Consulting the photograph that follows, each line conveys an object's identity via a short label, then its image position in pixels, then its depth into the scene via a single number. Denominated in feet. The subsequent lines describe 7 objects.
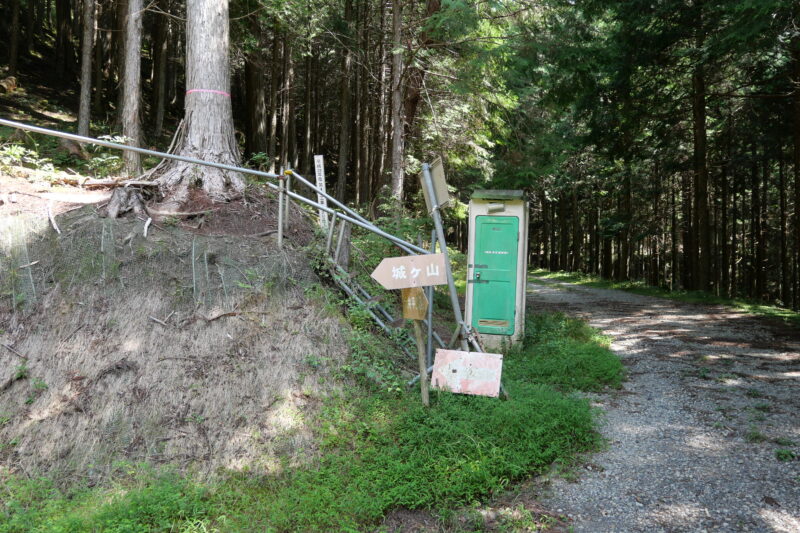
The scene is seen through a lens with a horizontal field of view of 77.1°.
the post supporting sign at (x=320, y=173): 23.06
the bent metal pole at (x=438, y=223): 17.04
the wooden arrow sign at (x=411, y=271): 15.42
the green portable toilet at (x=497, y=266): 26.96
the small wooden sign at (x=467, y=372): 16.11
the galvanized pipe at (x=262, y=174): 15.77
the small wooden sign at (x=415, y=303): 15.94
